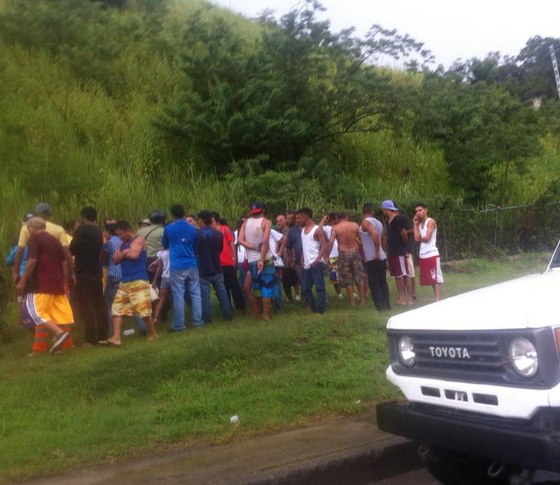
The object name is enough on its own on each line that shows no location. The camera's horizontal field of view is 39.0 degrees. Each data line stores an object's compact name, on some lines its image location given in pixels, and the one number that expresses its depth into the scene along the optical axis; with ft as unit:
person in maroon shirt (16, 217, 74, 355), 30.78
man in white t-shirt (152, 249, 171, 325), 36.22
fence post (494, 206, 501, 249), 63.36
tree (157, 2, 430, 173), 63.26
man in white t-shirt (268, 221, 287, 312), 37.52
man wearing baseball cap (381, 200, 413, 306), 38.42
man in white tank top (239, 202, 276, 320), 35.66
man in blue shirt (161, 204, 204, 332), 34.14
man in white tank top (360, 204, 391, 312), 36.55
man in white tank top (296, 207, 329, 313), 36.96
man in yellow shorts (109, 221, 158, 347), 31.68
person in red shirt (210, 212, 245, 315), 38.22
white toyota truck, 13.35
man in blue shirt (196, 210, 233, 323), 35.86
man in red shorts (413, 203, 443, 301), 36.42
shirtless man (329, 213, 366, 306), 37.99
